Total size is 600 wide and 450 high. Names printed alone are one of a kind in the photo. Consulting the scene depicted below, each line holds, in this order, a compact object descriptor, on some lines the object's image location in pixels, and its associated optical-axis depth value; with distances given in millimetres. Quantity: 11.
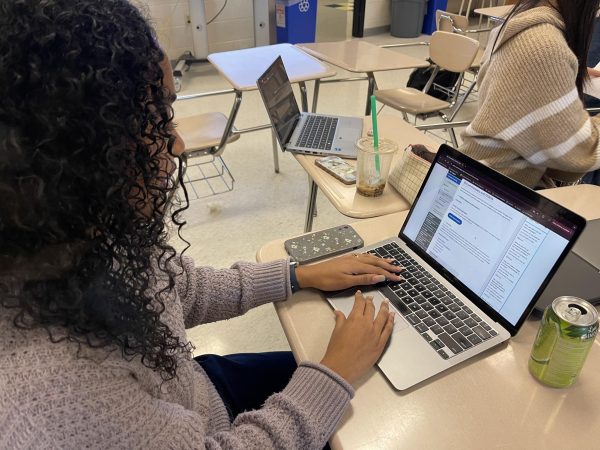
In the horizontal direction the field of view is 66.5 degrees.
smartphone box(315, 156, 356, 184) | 1336
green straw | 1178
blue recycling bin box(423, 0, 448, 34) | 5832
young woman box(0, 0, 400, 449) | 439
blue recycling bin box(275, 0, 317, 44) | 4680
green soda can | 627
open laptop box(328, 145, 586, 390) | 720
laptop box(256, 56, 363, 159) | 1522
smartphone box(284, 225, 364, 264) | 1000
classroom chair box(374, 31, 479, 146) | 2570
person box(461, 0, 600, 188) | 1108
